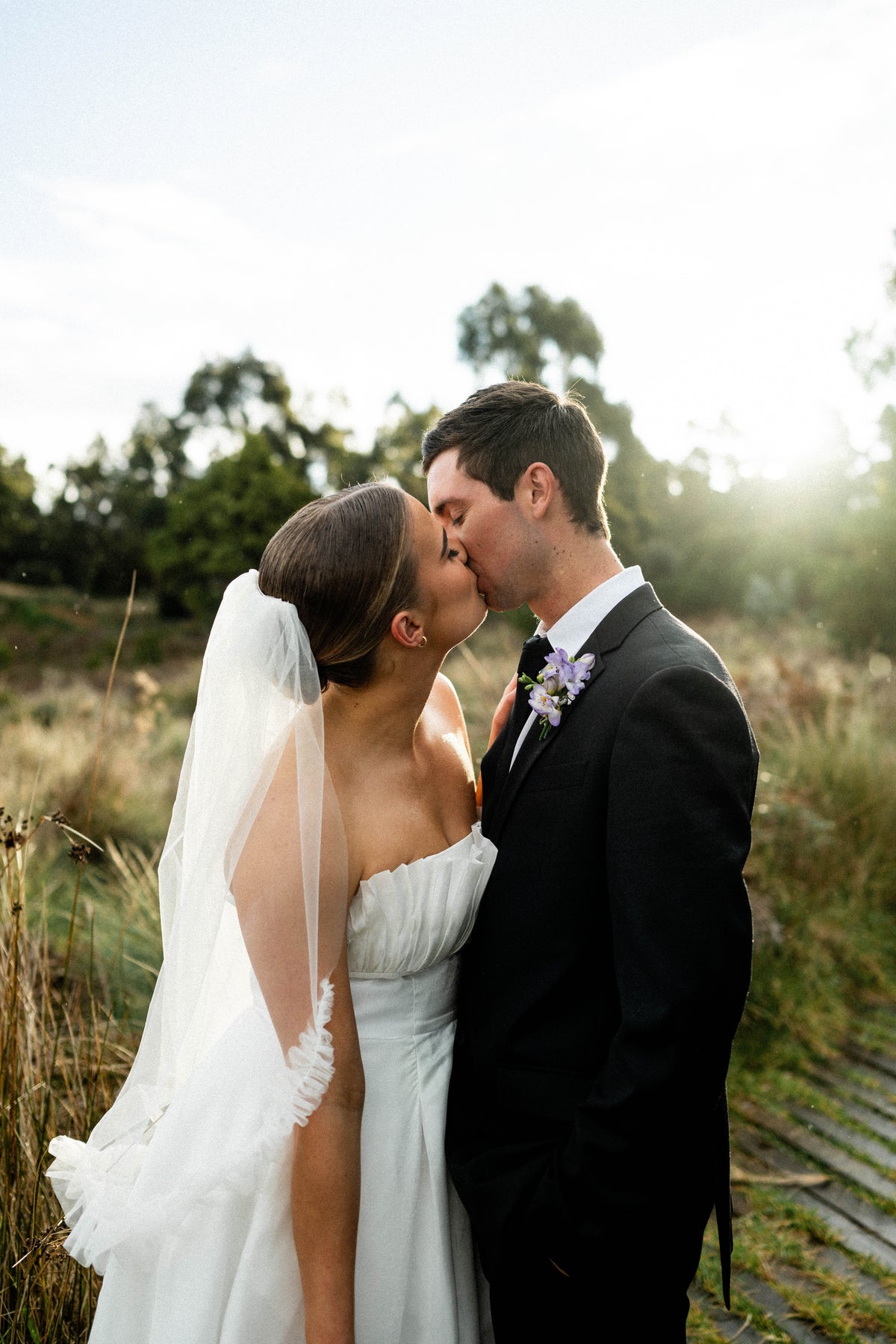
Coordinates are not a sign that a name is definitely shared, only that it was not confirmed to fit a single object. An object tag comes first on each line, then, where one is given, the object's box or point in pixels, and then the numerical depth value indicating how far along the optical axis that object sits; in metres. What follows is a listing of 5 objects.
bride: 1.94
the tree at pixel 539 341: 25.68
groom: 1.83
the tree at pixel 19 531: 20.62
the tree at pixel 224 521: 18.30
